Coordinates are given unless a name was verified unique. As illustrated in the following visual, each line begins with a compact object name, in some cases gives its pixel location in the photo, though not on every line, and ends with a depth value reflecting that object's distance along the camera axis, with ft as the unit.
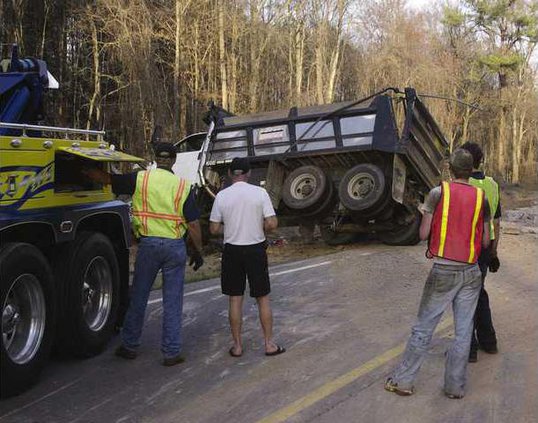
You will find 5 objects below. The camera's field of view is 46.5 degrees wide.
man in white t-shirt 17.76
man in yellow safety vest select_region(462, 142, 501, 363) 17.21
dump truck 38.68
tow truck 14.56
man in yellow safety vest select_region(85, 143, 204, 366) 17.48
